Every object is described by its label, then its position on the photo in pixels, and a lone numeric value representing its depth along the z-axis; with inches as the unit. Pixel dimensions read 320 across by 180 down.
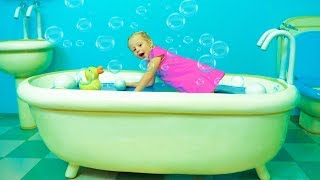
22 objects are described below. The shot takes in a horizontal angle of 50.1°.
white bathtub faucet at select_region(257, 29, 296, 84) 59.3
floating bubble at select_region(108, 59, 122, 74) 75.1
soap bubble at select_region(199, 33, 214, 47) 71.8
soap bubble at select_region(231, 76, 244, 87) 76.7
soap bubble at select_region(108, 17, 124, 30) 79.1
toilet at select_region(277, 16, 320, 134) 95.1
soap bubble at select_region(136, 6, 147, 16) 90.0
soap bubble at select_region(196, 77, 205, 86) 69.3
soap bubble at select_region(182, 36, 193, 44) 95.2
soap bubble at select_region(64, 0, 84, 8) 79.5
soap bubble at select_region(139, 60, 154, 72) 68.9
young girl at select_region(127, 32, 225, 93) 68.8
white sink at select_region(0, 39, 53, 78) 84.6
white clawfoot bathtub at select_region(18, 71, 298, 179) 52.3
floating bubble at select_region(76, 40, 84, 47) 101.2
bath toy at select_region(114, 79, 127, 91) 75.7
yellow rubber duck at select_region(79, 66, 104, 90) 68.0
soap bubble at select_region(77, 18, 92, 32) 77.5
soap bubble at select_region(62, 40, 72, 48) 97.1
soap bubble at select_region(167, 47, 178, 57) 71.4
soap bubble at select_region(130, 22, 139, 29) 99.5
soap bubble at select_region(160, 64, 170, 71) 71.0
